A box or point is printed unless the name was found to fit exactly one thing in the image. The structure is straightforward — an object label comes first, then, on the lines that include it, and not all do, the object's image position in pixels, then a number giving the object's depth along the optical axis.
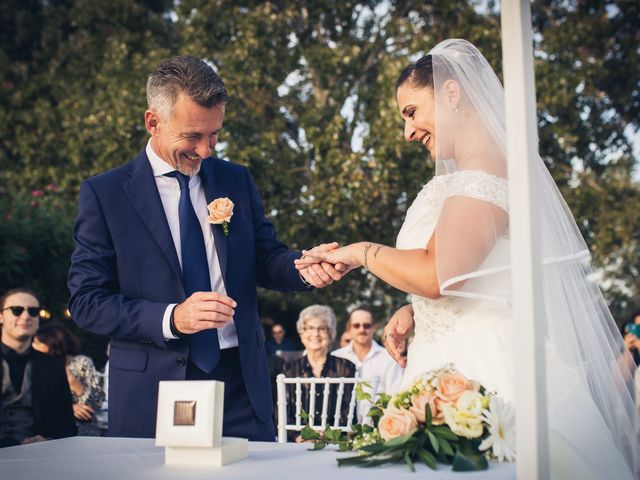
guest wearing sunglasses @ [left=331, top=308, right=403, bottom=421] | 7.57
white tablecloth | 1.90
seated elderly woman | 7.05
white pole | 1.66
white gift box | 2.02
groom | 2.98
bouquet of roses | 1.97
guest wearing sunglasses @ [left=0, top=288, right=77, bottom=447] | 6.01
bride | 2.66
